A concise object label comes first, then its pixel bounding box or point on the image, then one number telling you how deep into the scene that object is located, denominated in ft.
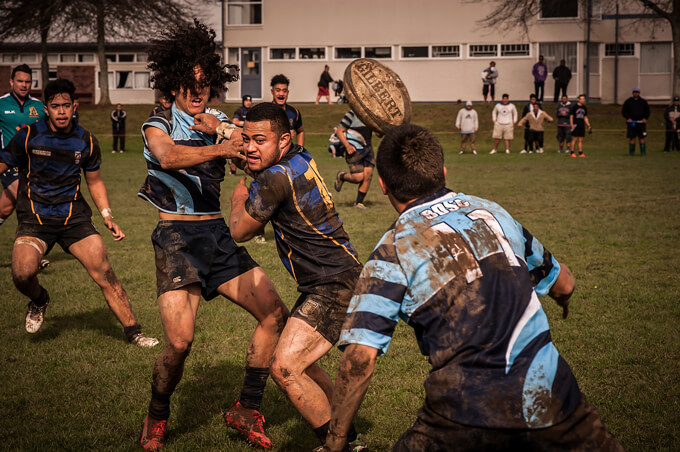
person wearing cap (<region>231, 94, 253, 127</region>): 47.87
